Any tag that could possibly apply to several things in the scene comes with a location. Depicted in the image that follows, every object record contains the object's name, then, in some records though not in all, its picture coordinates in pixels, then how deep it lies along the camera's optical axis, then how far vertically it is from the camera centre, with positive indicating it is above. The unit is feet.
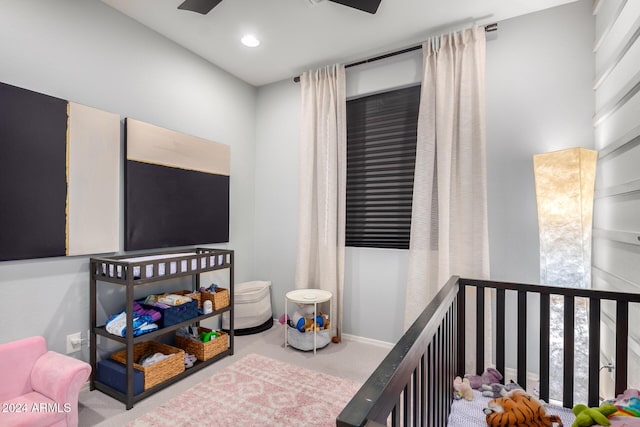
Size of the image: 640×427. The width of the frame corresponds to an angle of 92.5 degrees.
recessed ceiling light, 8.09 +4.62
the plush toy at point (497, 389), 4.74 -2.78
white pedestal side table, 8.21 -2.34
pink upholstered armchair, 4.54 -2.74
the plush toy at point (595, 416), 3.25 -2.18
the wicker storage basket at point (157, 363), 6.29 -3.28
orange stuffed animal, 3.80 -2.54
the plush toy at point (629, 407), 3.28 -2.12
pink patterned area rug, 5.53 -3.75
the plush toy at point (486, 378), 5.18 -2.82
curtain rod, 7.33 +4.43
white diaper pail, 9.41 -3.07
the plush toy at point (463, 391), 4.78 -2.79
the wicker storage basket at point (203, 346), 7.54 -3.39
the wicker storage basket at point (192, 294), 7.65 -2.13
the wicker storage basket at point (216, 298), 7.95 -2.24
